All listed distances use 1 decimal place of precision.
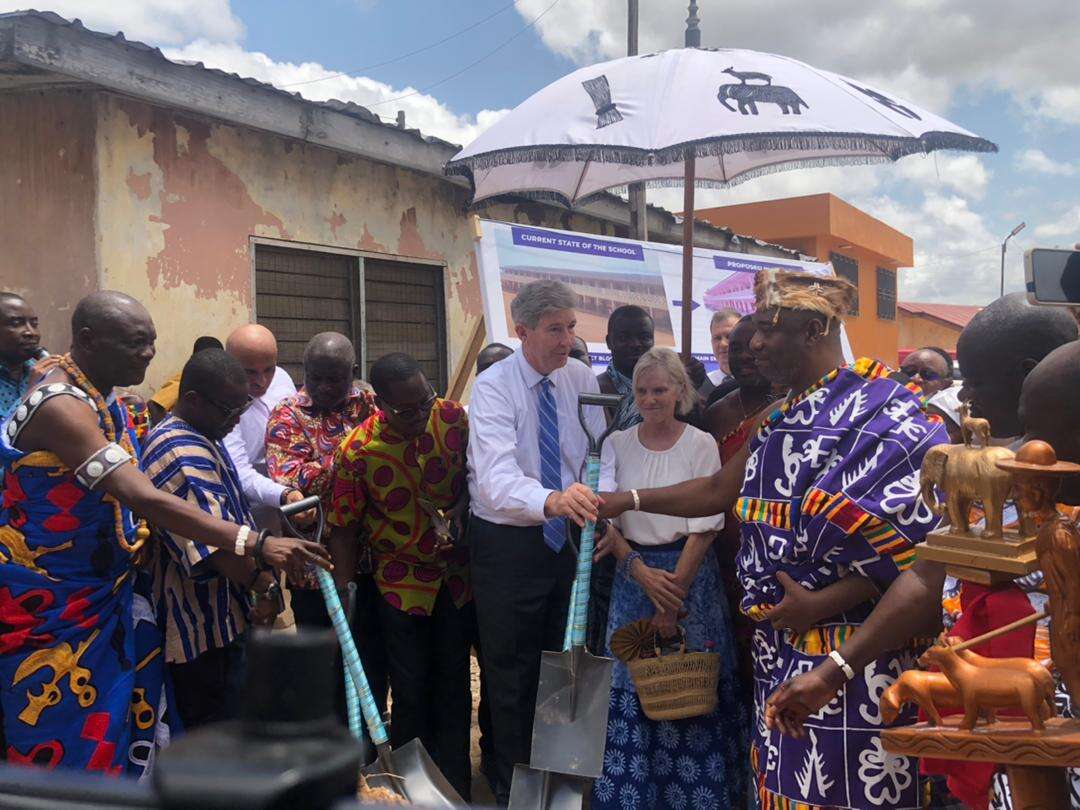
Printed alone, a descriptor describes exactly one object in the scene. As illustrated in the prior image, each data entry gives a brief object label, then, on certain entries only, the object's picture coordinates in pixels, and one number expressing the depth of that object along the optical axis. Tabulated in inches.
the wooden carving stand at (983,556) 47.2
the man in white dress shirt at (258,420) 139.3
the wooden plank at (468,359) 201.2
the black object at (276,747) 18.9
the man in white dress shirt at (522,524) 127.4
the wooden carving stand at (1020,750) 42.5
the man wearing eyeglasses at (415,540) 133.9
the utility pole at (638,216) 331.3
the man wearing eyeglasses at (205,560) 111.5
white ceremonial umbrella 131.3
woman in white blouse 127.6
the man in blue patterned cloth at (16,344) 149.9
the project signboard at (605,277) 196.7
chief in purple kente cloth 84.0
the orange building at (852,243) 714.2
